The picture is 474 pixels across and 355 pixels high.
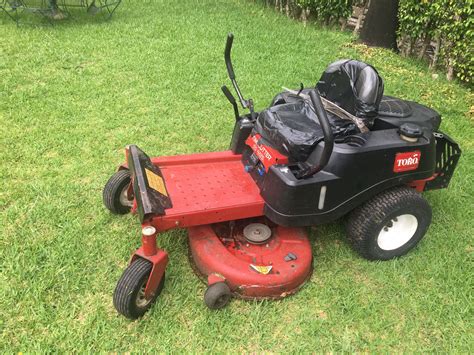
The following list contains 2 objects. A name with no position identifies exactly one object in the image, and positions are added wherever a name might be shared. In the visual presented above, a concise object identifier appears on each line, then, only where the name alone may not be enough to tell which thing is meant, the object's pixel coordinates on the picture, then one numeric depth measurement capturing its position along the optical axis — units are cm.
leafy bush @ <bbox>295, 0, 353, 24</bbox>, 652
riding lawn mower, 223
